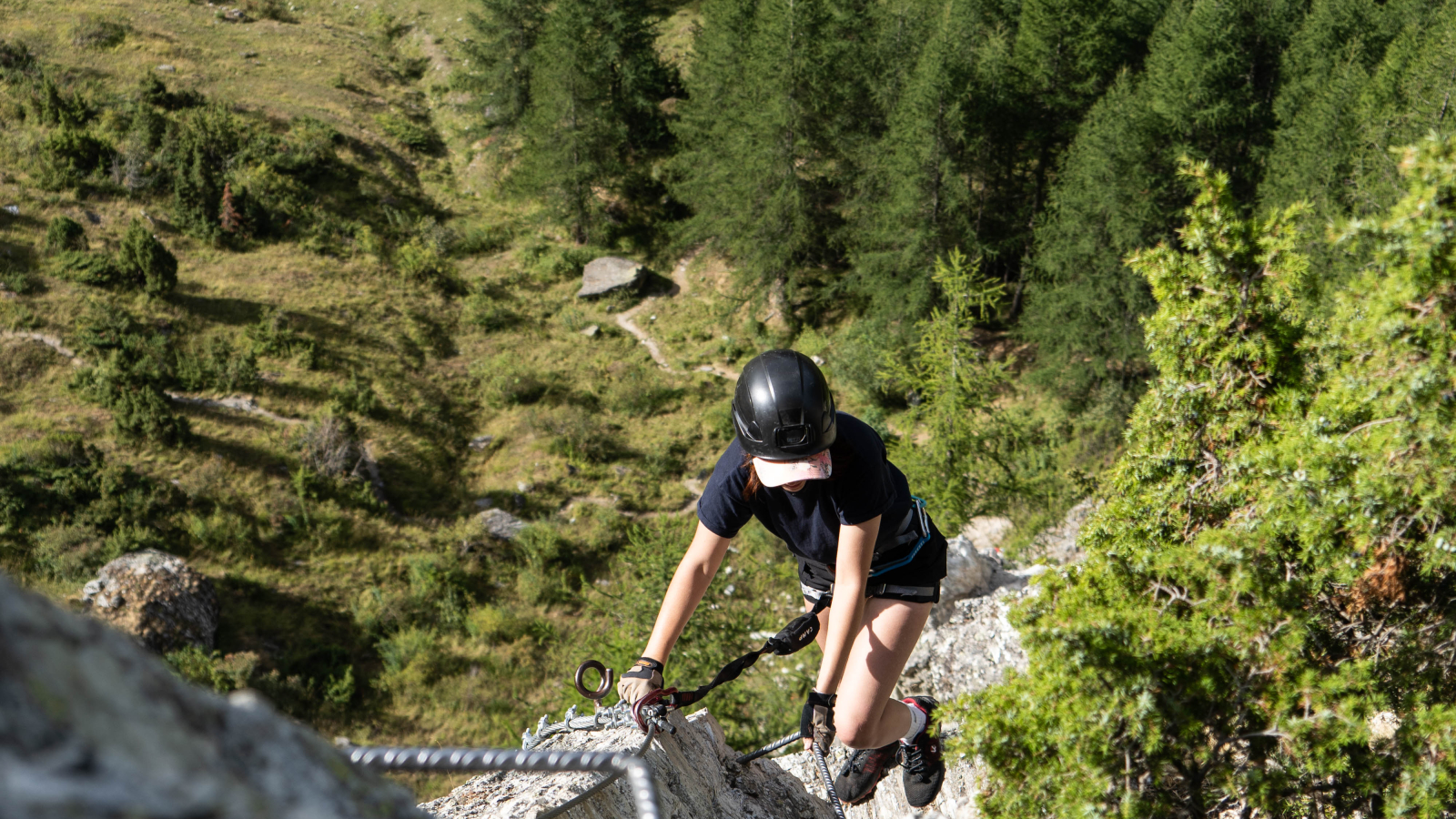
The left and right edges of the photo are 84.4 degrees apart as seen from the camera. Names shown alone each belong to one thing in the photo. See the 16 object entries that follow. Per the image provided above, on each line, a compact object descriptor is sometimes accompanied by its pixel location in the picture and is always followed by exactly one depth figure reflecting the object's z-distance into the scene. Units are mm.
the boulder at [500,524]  18703
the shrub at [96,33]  31484
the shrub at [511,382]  23734
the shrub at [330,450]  18266
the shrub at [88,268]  20609
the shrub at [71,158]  23734
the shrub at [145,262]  20859
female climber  3262
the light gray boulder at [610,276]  29453
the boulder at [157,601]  13180
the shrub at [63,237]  21328
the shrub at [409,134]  35719
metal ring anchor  3350
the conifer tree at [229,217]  24984
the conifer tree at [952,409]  12555
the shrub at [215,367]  19359
